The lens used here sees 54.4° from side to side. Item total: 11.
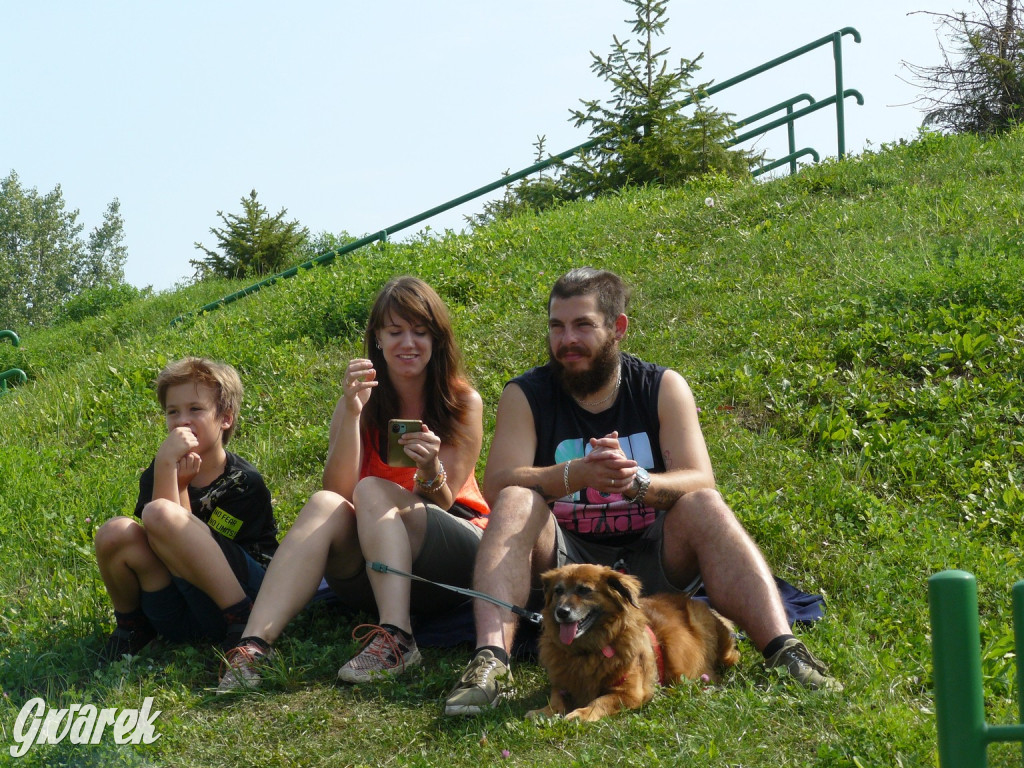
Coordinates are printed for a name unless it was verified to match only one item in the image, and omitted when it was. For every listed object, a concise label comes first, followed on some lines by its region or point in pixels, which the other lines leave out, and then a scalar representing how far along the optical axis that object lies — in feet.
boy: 13.23
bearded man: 12.06
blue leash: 12.22
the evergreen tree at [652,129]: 39.58
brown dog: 11.35
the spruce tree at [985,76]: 47.67
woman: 13.00
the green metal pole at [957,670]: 5.94
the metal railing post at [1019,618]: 5.93
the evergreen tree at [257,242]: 49.39
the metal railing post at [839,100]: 39.45
